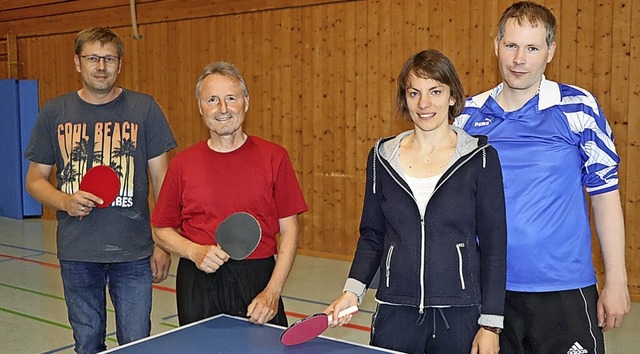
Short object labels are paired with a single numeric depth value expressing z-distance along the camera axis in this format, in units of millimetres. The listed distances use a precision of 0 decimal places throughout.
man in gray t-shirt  2932
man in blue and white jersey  2189
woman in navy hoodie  2061
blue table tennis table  1996
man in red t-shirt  2469
